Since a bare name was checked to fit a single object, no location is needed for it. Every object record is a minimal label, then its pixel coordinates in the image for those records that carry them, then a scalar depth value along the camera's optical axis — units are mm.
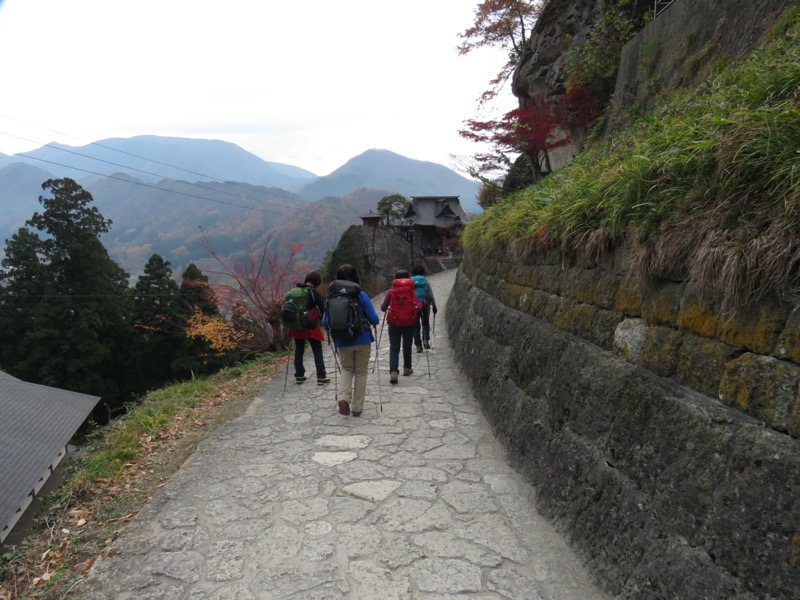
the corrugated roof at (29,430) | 6938
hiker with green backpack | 6031
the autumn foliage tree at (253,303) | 13367
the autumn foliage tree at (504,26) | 15453
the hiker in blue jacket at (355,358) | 5195
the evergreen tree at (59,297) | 20047
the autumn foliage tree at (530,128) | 11023
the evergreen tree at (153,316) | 23484
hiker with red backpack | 6266
